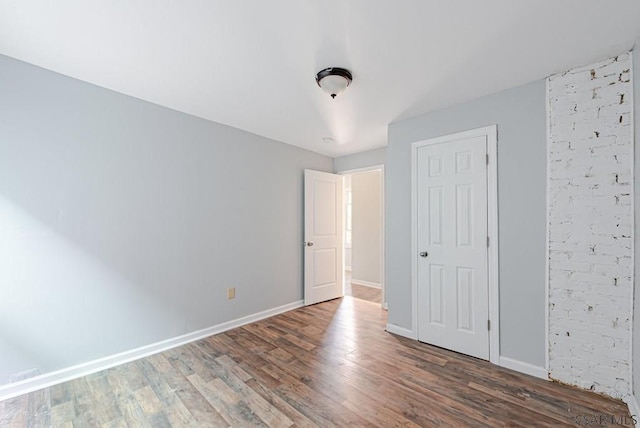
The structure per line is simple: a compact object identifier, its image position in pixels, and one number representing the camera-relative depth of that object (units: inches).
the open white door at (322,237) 164.7
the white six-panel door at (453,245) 100.8
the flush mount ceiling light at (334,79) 81.1
